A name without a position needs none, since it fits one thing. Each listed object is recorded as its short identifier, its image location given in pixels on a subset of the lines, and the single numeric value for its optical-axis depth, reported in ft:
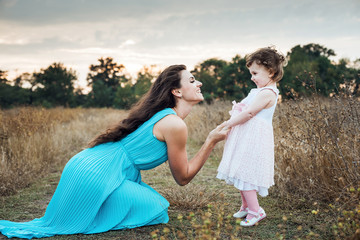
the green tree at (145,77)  122.05
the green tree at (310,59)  59.84
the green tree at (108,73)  171.42
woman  8.71
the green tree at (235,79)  63.16
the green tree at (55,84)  121.90
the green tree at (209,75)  73.39
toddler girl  9.18
